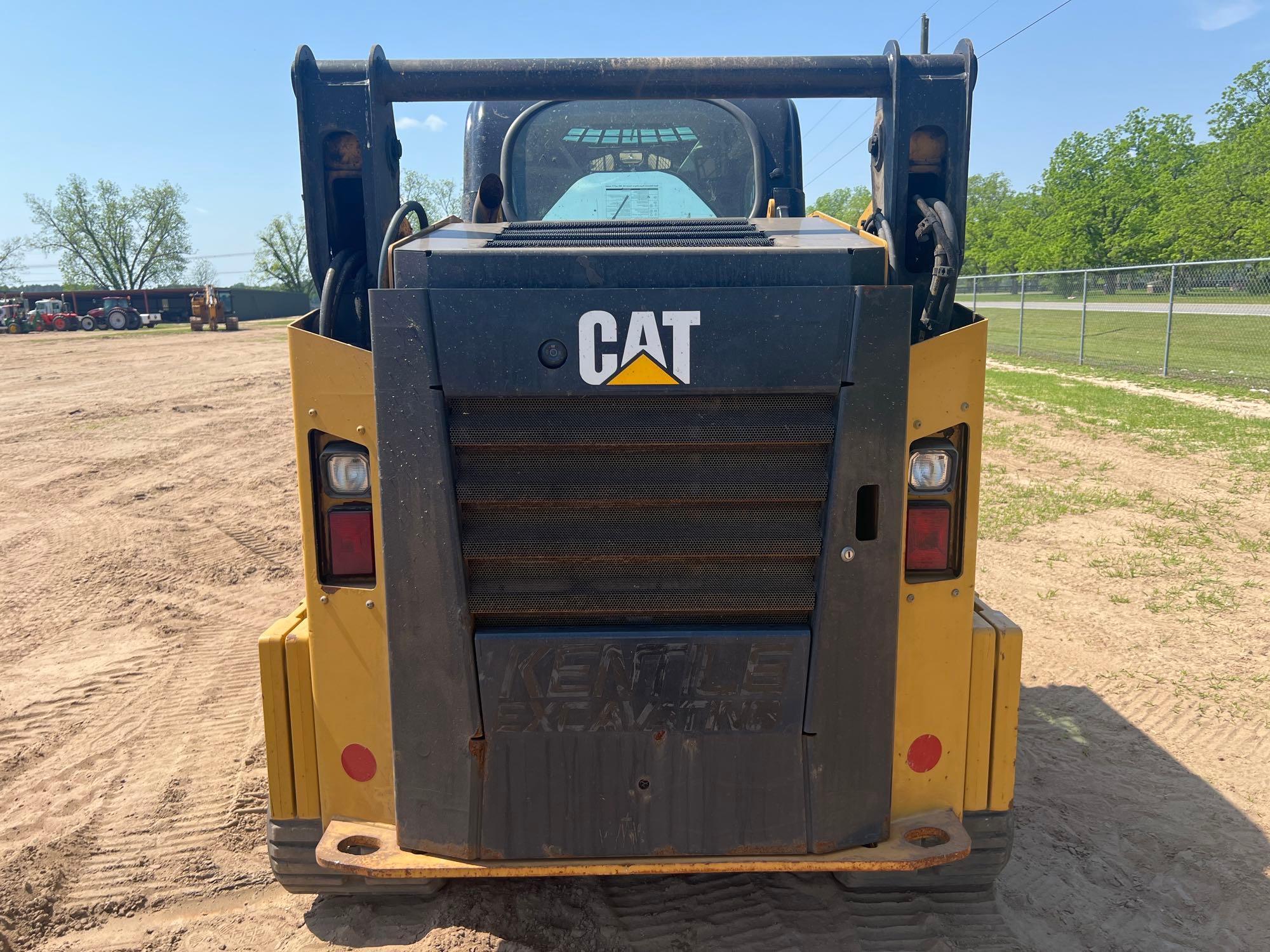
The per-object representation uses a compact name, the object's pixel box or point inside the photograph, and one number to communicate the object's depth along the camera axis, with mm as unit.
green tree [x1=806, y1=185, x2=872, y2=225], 108900
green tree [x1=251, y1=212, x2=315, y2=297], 83375
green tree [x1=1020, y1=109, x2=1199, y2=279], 49250
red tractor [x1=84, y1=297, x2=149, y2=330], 47969
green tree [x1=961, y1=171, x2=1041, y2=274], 63344
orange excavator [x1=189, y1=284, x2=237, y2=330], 45719
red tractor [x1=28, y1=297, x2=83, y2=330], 46875
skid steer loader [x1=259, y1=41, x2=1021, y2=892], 2229
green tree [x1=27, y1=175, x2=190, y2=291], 74500
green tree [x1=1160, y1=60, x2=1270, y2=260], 39188
